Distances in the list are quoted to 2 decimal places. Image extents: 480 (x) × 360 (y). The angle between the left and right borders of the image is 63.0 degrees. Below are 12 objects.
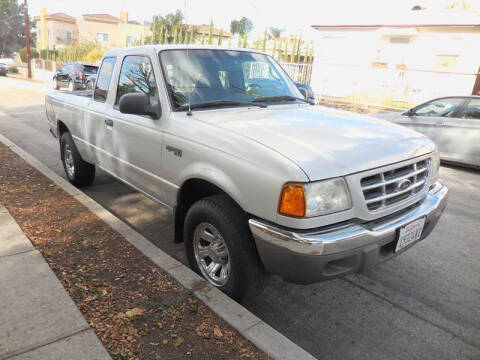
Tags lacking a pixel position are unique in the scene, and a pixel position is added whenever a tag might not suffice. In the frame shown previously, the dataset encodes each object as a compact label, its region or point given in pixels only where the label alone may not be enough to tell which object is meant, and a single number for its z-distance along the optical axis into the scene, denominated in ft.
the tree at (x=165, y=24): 109.23
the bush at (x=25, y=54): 175.17
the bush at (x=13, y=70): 139.54
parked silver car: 23.94
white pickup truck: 7.83
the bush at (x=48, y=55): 137.89
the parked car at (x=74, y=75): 56.85
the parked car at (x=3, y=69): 116.98
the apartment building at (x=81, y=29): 201.46
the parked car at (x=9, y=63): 142.20
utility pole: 112.72
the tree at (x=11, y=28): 268.00
